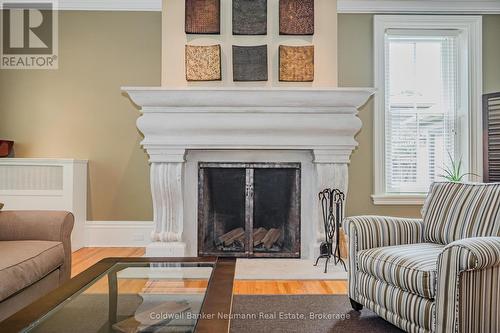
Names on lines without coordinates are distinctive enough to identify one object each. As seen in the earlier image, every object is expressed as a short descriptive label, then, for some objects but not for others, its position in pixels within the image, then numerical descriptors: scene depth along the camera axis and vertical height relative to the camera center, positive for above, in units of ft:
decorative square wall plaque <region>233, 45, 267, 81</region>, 12.60 +3.10
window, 14.57 +2.25
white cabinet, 13.35 -0.58
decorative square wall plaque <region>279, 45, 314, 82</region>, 12.58 +3.04
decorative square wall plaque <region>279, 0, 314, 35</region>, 12.71 +4.47
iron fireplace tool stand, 11.98 -1.56
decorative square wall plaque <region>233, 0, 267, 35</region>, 12.71 +4.47
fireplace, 11.93 +0.22
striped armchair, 5.81 -1.53
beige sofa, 6.11 -1.45
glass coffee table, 4.49 -1.70
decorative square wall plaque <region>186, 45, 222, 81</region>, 12.57 +3.10
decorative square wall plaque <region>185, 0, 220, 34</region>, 12.69 +4.42
